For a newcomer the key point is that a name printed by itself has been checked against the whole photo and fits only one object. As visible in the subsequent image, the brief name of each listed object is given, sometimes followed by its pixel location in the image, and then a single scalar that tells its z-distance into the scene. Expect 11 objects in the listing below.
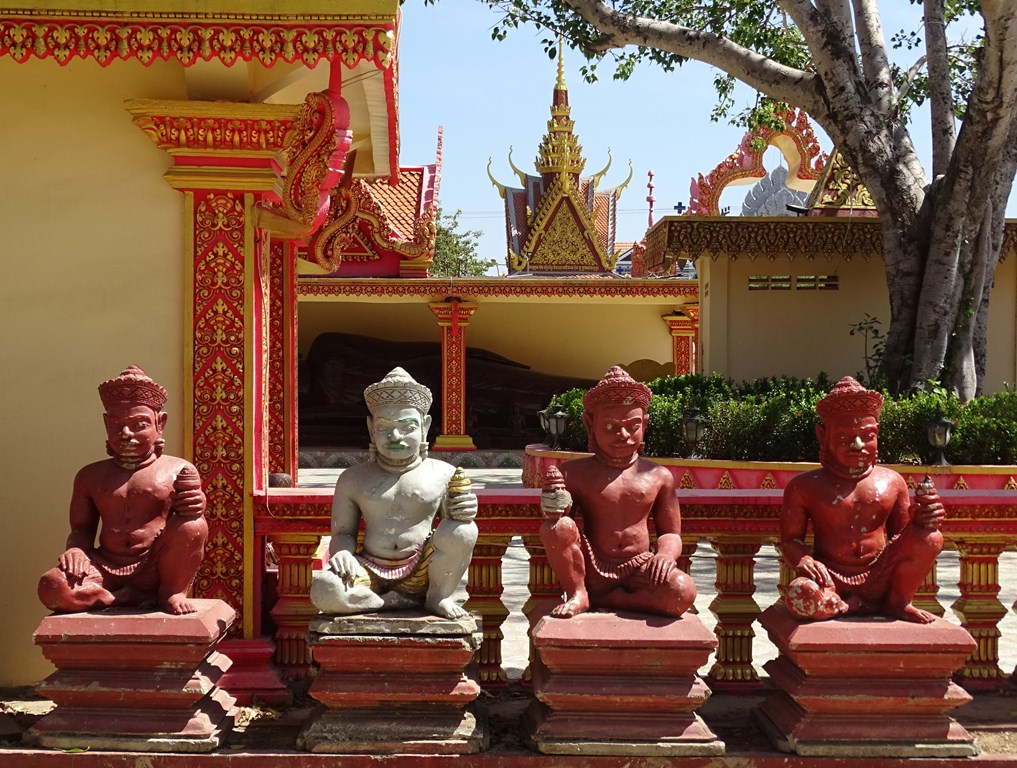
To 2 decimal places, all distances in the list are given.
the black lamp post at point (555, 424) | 13.41
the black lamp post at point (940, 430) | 10.03
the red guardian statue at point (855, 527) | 3.96
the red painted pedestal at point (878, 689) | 3.86
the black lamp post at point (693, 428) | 11.59
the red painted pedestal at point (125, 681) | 3.89
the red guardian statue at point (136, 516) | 4.02
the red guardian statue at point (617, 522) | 3.98
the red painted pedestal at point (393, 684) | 3.86
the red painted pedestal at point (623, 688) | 3.84
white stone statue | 3.91
